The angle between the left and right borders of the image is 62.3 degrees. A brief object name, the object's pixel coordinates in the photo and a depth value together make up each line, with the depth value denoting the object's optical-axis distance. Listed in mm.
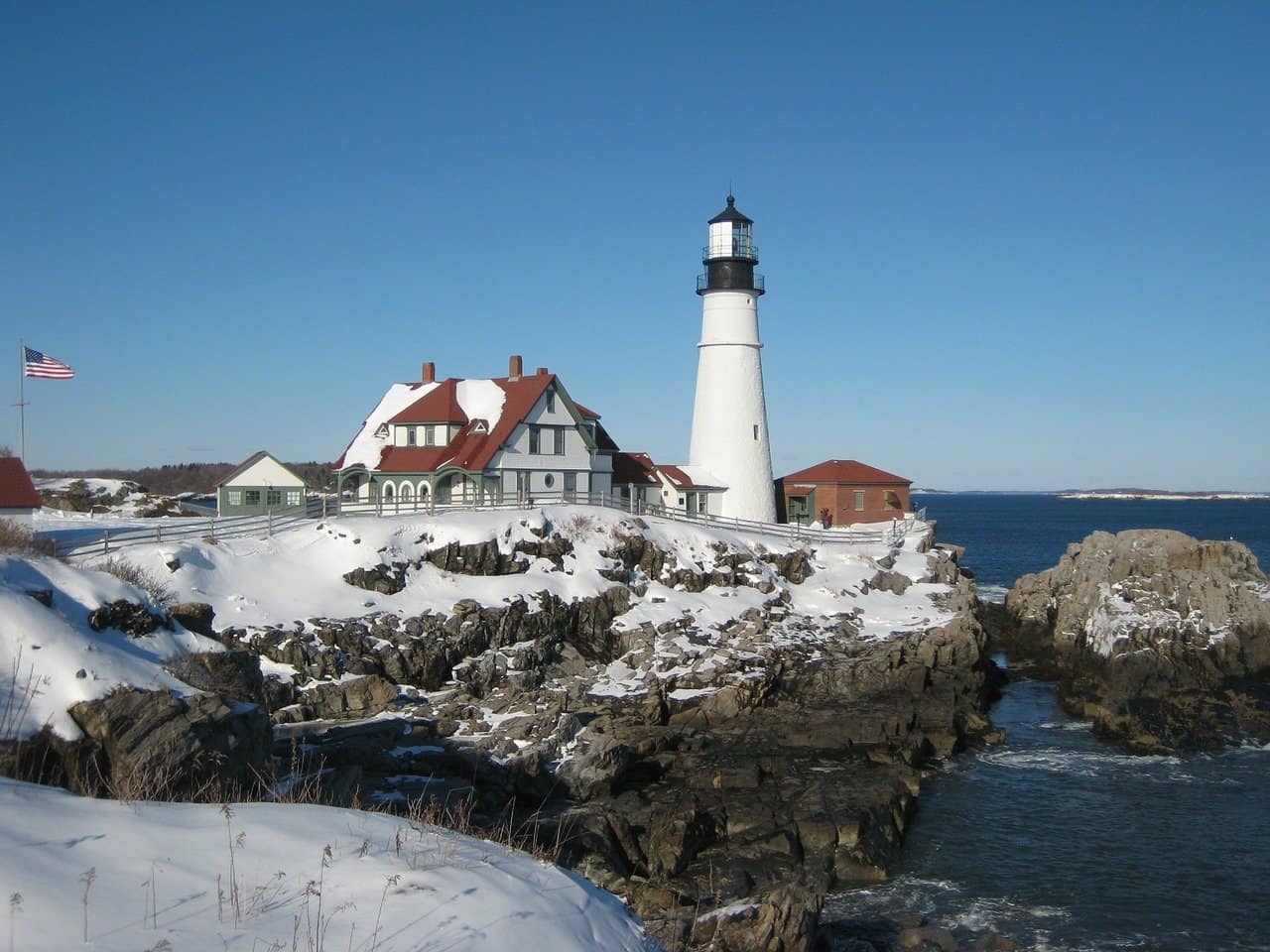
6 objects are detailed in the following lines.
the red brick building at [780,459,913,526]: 50188
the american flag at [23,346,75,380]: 29219
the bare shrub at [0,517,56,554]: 15789
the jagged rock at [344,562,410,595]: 30641
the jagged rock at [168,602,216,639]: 19578
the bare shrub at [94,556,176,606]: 18573
